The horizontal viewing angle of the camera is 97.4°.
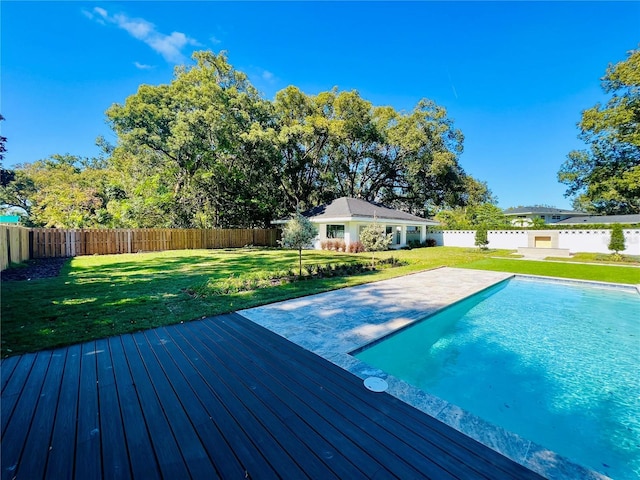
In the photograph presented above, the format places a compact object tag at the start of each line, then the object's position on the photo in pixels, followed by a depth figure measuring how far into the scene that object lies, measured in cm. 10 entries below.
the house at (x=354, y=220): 1861
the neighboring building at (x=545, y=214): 3816
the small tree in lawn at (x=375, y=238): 1348
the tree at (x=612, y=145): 2003
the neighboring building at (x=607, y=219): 2658
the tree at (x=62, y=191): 1956
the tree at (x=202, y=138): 1978
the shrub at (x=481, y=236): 1962
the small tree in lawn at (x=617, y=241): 1491
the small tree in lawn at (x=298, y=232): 916
